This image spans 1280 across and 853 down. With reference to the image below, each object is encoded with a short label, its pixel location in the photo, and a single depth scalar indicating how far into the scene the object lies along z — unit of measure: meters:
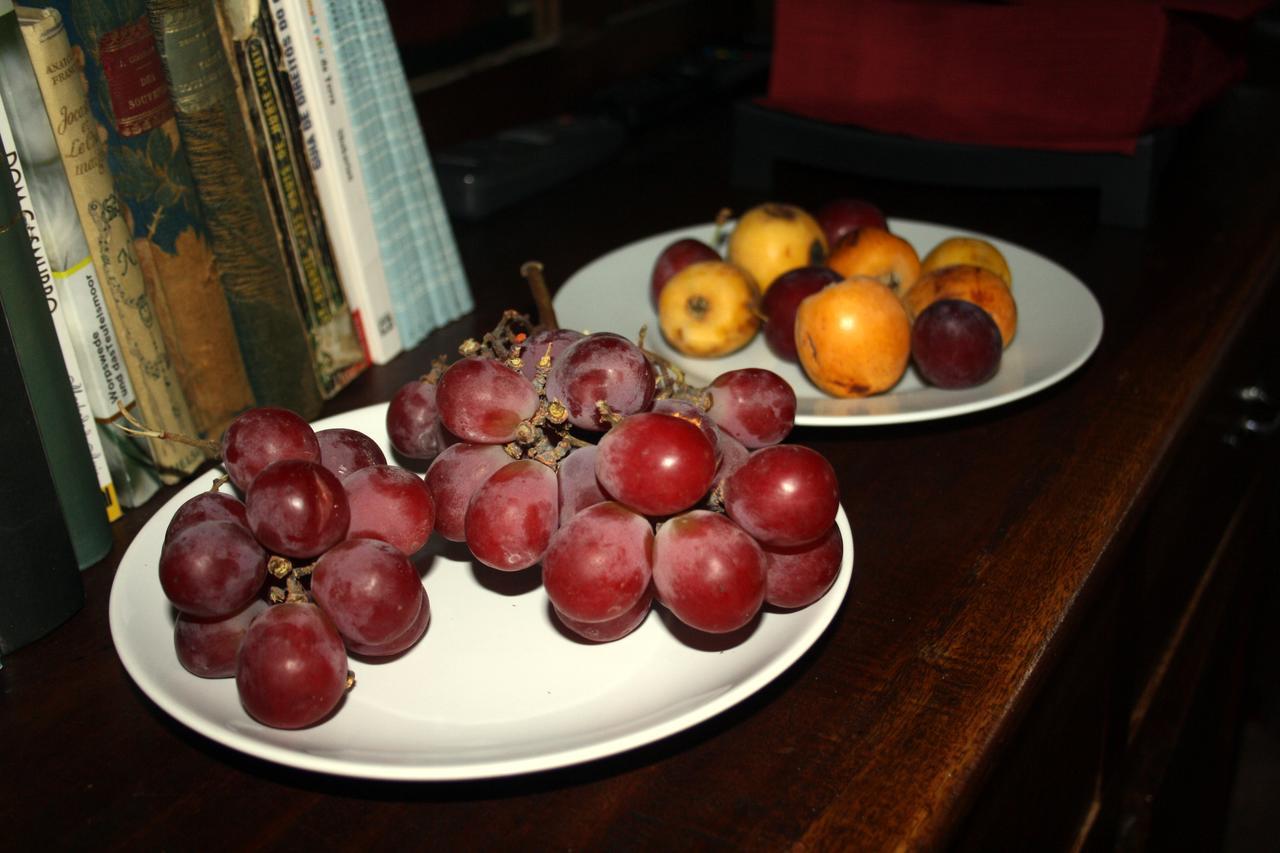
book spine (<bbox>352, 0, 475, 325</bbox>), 0.83
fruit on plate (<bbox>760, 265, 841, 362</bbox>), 0.87
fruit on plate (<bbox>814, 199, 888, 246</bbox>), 1.03
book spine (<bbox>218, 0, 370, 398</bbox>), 0.72
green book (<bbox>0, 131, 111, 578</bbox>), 0.55
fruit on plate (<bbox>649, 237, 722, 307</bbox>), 0.95
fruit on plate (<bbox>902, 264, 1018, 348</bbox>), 0.86
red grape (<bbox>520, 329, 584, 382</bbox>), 0.58
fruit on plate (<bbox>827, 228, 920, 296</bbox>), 0.94
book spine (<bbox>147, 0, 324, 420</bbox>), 0.66
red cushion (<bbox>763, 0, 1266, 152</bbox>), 1.09
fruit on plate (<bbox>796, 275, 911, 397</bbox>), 0.80
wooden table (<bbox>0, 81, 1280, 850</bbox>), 0.49
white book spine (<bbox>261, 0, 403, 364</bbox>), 0.76
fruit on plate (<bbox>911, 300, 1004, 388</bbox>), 0.79
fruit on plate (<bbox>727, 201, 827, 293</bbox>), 0.99
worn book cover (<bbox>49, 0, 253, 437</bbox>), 0.62
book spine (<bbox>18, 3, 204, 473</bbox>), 0.59
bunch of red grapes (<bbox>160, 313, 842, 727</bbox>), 0.49
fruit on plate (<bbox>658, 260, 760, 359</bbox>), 0.89
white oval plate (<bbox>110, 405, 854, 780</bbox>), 0.47
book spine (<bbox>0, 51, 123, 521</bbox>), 0.57
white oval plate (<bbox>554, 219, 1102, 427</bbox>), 0.78
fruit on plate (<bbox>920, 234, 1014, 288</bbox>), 0.94
